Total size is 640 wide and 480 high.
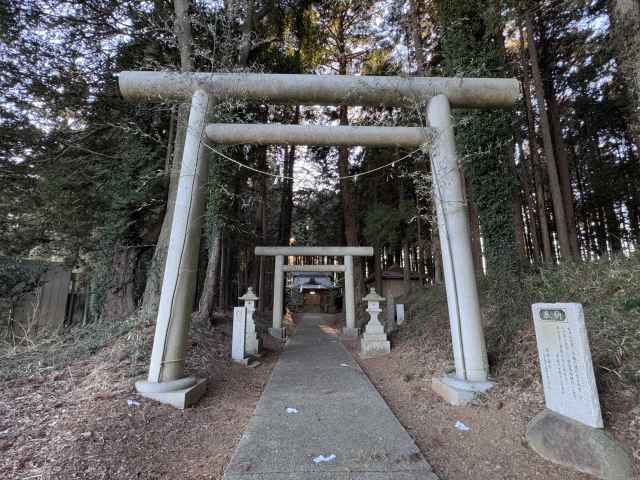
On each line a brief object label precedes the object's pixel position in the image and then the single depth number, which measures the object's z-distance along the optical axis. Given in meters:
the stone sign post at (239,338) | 5.69
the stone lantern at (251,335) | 6.50
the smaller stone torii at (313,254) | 10.35
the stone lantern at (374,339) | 6.90
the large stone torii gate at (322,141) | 3.37
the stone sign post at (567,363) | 2.26
